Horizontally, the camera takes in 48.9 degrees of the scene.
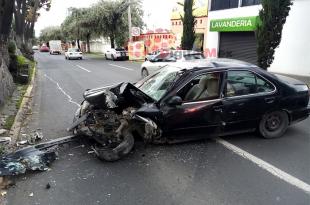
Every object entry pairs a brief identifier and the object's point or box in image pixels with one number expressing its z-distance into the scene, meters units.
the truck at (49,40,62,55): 66.44
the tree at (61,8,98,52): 44.81
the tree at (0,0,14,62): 11.67
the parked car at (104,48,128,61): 37.12
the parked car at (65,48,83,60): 42.19
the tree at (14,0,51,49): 26.28
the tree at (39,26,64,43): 98.74
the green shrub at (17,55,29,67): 15.24
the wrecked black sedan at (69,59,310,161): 5.68
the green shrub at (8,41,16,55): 15.84
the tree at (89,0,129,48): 43.31
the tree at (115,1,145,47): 43.75
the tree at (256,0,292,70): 15.66
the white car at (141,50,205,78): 16.31
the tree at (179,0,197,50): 25.19
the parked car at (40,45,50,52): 82.69
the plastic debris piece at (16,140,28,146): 6.36
